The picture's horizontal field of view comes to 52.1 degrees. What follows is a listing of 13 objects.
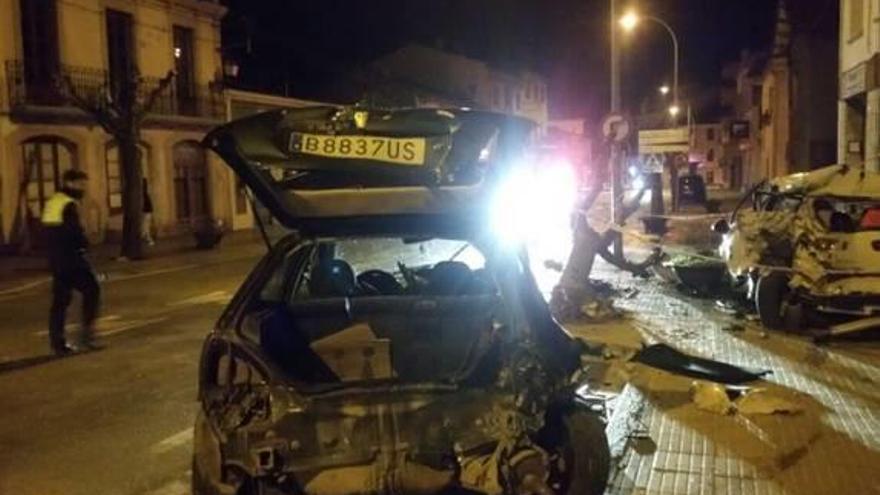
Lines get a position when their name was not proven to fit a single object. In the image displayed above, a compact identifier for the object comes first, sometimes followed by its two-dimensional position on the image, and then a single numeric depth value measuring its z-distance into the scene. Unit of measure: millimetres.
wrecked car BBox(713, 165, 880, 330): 9320
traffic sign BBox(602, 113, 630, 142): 16438
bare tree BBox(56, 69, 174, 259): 20109
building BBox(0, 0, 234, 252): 22250
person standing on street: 9570
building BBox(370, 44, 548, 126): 50781
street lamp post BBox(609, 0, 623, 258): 19156
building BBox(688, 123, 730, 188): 71544
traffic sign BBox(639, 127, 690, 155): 21047
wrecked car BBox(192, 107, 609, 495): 4027
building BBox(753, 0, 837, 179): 32812
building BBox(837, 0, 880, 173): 16938
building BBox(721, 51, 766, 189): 48656
